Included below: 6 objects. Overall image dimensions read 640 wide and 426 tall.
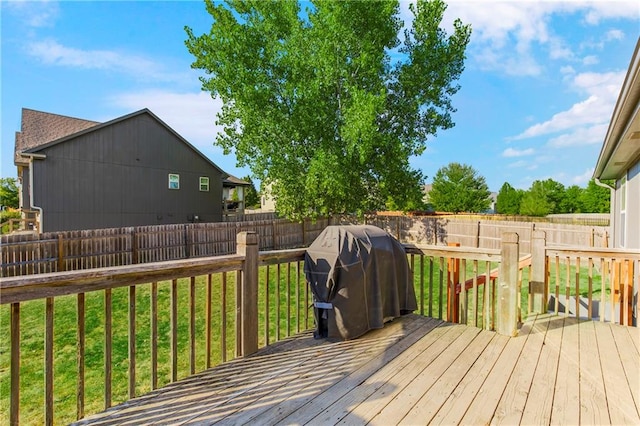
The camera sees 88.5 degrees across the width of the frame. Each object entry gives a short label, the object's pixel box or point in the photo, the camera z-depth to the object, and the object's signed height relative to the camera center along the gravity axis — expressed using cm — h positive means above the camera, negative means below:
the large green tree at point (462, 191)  3384 +188
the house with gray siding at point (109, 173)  1241 +161
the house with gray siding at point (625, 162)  286 +82
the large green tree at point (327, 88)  1185 +465
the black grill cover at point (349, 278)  270 -59
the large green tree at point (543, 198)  3106 +101
